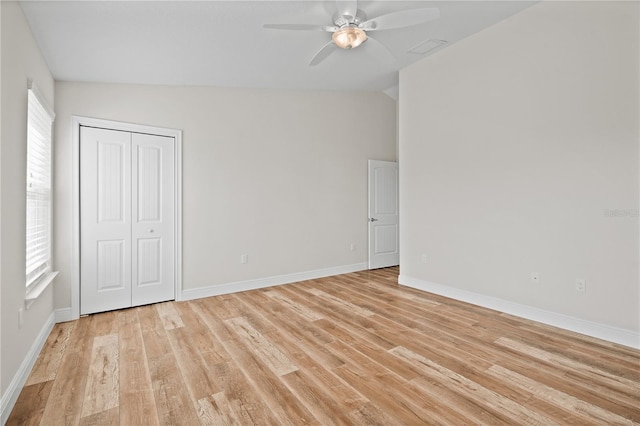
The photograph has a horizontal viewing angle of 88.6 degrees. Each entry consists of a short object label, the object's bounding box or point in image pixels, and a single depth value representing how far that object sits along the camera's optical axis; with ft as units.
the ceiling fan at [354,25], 8.41
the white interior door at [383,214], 19.69
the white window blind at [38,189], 8.54
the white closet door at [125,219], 11.85
